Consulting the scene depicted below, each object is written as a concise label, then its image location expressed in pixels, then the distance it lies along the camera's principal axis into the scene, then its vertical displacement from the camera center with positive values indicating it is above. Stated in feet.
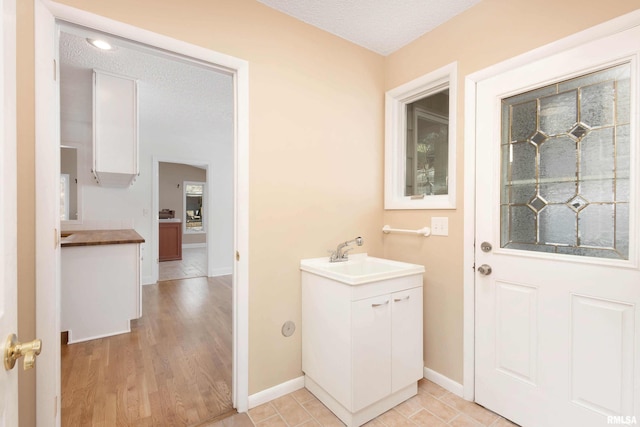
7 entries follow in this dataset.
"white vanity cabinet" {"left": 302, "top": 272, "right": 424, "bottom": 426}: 5.43 -2.68
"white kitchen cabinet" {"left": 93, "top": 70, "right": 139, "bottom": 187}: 9.64 +2.96
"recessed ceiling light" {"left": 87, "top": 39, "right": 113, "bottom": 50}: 7.63 +4.48
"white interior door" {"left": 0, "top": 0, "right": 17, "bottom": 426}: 1.80 +0.04
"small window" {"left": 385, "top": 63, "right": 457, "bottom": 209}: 6.72 +1.83
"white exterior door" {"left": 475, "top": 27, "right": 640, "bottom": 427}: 4.45 -0.48
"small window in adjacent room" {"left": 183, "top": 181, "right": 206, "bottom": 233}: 32.53 +0.62
